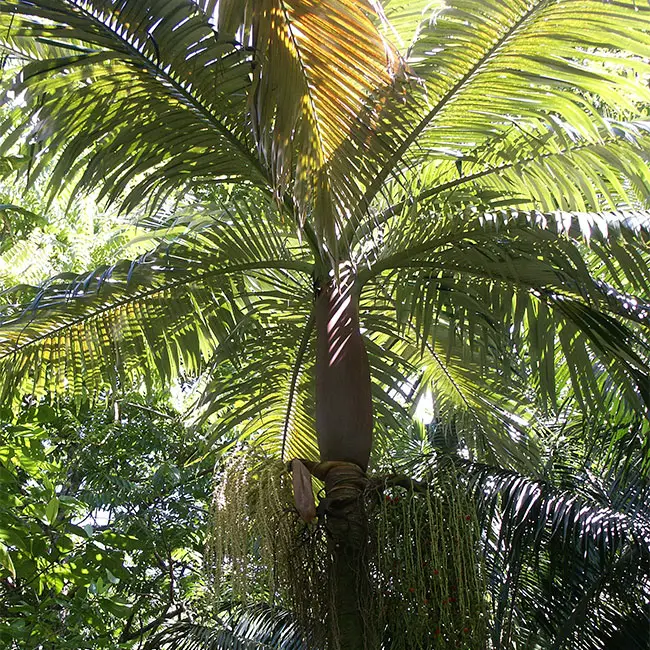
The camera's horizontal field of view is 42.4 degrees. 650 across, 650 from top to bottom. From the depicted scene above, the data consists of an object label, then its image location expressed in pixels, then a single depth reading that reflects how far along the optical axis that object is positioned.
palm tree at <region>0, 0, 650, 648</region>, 3.09
